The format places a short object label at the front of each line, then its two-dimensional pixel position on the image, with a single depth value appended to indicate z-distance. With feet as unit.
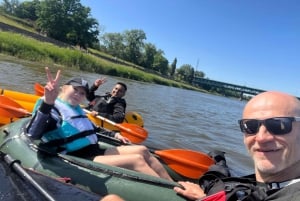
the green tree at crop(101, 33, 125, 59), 174.46
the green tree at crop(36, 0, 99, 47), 115.12
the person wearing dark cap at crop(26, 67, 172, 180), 7.69
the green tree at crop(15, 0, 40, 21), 137.29
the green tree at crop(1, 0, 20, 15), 146.55
